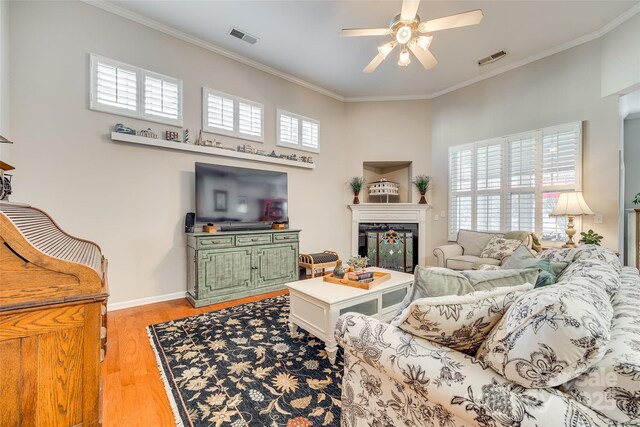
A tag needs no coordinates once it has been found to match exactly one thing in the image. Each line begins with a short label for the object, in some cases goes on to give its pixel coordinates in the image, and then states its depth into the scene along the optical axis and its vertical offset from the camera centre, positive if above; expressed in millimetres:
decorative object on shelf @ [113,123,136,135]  3010 +955
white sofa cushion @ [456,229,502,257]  4109 -417
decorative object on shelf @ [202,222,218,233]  3480 -219
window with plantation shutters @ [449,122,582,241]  3736 +580
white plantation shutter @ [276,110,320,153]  4570 +1500
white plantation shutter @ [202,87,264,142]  3748 +1478
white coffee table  2018 -768
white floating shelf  3046 +868
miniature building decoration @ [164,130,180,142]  3373 +989
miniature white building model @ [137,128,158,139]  3186 +964
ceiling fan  2285 +1761
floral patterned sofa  686 -498
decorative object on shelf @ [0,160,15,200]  1575 +160
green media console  3209 -695
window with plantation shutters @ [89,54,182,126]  2951 +1456
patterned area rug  1482 -1145
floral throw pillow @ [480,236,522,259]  3604 -460
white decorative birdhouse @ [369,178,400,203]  5469 +543
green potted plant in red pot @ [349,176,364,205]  5492 +602
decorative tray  2344 -640
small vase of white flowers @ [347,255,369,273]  2580 -492
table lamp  3250 +102
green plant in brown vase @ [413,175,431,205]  5262 +601
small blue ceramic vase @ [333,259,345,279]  2582 -590
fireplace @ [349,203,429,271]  5250 -139
